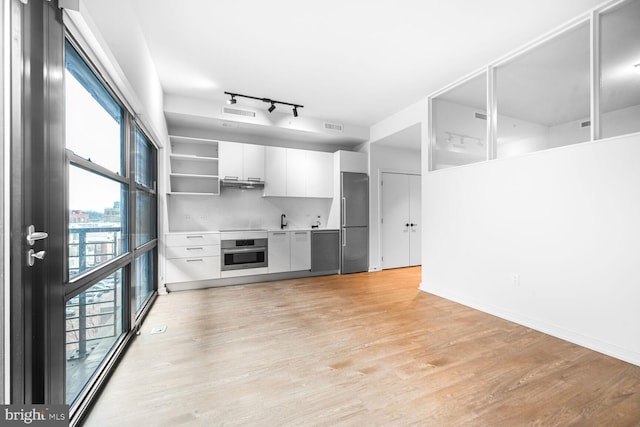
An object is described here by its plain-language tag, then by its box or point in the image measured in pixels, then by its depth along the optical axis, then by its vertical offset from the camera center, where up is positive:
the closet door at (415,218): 5.91 -0.09
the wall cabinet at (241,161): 4.56 +0.94
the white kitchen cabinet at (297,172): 5.09 +0.81
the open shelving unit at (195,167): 4.56 +0.86
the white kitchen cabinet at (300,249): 4.86 -0.66
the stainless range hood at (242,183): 4.60 +0.55
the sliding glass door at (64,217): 1.07 -0.01
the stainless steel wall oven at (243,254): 4.36 -0.67
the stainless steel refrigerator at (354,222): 5.26 -0.16
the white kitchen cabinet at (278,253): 4.70 -0.69
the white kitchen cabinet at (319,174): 5.26 +0.80
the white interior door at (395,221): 5.64 -0.15
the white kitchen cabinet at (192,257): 4.04 -0.67
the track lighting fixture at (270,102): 3.95 +1.79
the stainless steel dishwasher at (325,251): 5.05 -0.72
